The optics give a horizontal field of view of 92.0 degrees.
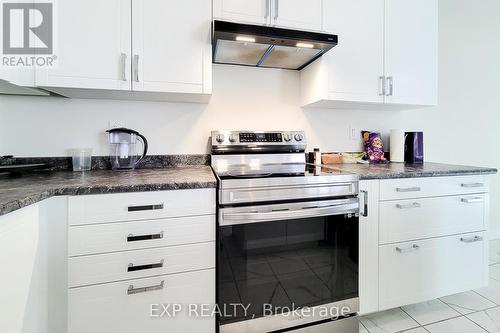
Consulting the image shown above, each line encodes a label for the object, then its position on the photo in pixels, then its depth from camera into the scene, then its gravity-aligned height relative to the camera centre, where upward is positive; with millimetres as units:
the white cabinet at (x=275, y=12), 1446 +942
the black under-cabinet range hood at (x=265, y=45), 1338 +740
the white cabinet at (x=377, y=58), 1690 +778
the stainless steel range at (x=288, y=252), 1192 -476
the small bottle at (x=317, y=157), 1923 +50
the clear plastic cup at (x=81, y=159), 1530 +23
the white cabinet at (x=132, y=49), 1276 +636
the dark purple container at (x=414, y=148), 2080 +134
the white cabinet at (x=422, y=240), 1453 -493
